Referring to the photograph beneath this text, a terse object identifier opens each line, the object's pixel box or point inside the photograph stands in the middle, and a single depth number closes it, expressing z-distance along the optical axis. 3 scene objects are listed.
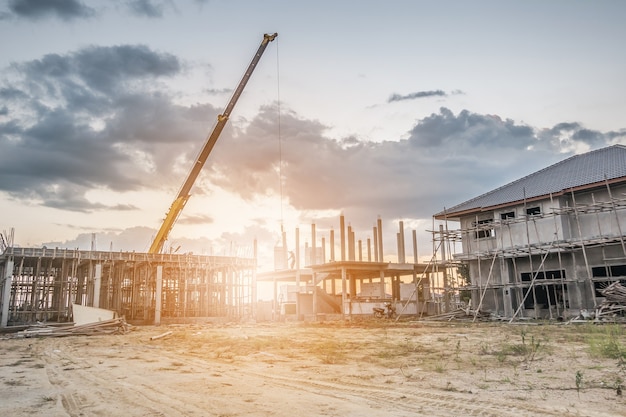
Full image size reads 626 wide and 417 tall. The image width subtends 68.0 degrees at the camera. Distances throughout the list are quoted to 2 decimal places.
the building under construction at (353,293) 33.66
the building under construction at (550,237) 23.45
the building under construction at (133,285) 27.50
